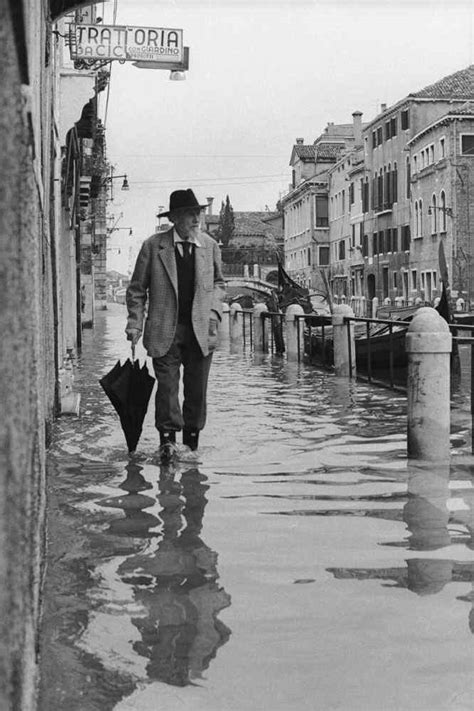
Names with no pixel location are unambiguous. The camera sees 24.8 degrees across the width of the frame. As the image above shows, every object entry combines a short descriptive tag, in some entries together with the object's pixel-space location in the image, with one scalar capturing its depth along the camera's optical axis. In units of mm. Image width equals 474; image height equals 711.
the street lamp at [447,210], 43750
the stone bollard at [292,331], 17406
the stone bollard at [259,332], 20769
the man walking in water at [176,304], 6410
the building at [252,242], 91775
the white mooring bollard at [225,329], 27797
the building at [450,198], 43781
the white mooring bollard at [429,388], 6562
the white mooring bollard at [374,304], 52562
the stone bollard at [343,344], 13906
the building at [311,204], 74000
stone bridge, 81312
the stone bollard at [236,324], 25578
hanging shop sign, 13062
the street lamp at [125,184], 48844
